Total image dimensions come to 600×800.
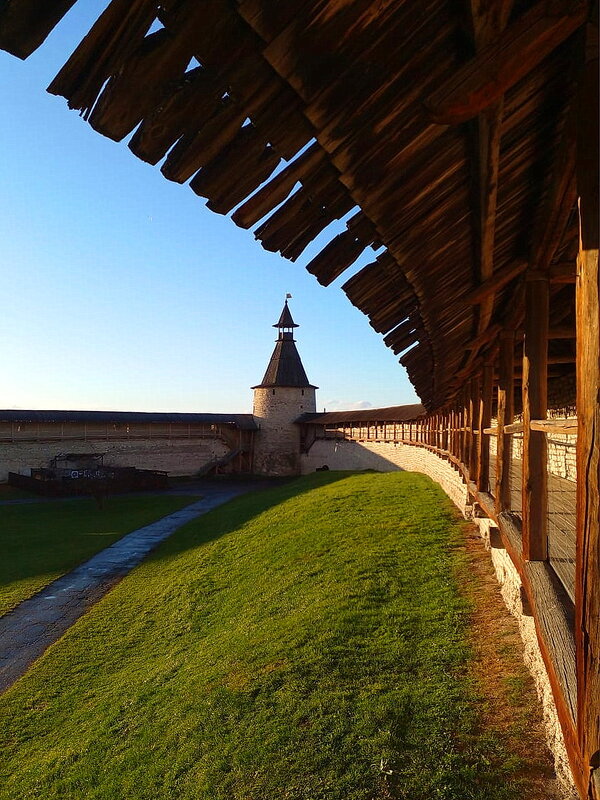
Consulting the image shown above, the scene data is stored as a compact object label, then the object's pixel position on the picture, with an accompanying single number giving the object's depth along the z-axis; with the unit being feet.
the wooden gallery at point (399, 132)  5.30
